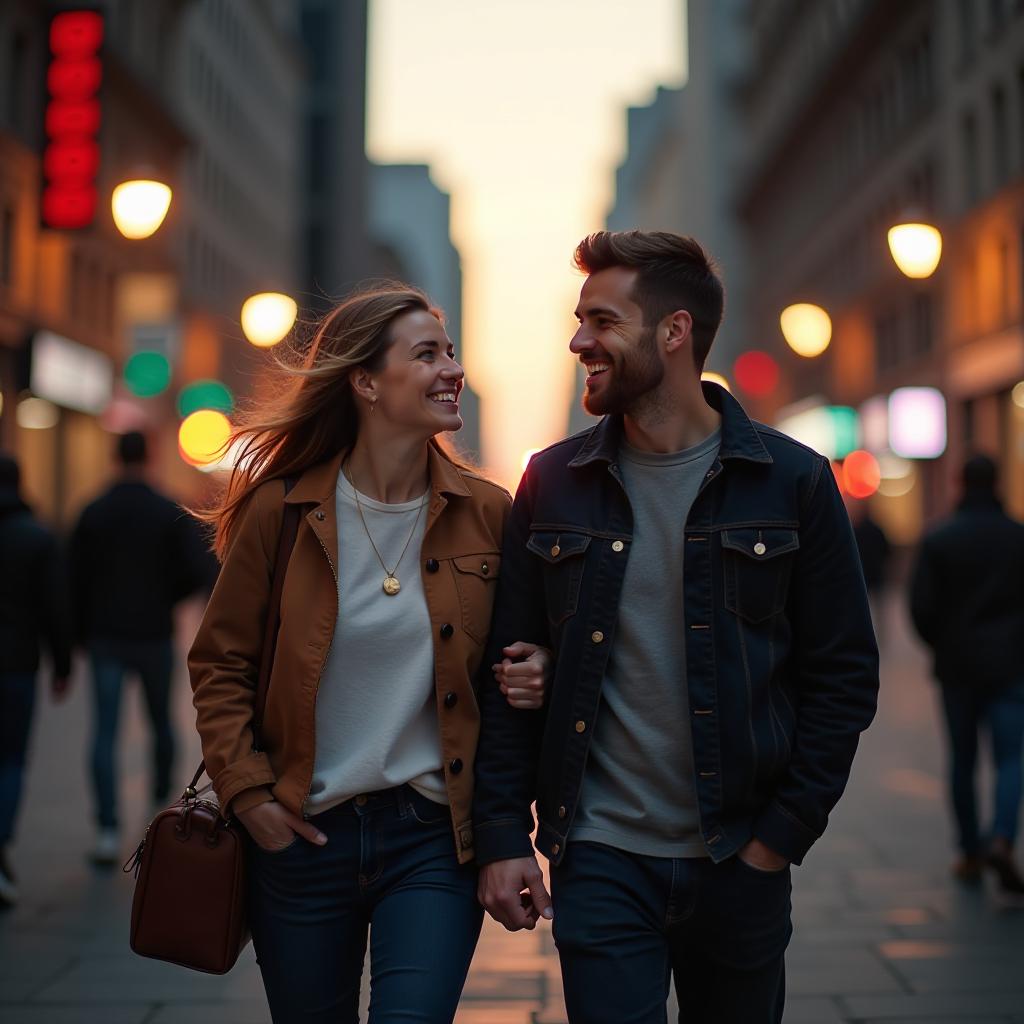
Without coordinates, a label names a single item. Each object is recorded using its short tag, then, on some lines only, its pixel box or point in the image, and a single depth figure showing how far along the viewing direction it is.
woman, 3.41
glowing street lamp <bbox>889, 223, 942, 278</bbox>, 12.09
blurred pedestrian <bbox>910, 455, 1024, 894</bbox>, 7.54
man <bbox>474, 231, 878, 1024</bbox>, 3.24
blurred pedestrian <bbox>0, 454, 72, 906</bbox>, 7.42
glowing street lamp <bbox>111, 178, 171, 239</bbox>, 11.12
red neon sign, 20.33
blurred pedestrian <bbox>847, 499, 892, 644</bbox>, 20.36
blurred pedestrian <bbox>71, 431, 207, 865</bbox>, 8.56
